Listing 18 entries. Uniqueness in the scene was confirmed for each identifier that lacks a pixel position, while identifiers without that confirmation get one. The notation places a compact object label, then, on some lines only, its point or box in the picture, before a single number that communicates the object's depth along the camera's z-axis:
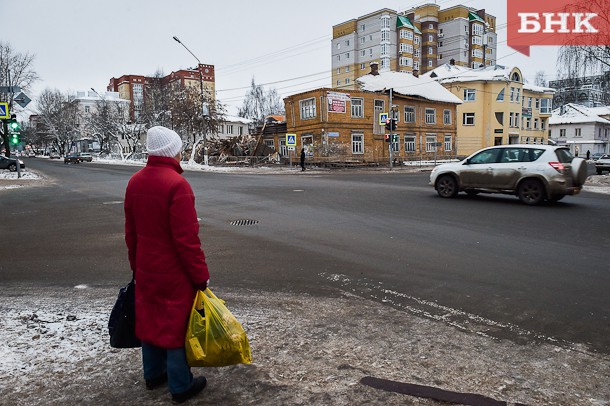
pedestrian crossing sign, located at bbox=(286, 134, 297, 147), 33.78
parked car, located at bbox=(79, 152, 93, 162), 62.98
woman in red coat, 2.56
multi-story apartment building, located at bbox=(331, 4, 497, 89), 86.44
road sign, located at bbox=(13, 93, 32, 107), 20.07
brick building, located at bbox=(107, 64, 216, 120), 108.56
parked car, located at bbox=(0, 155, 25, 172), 36.41
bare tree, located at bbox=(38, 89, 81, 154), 75.31
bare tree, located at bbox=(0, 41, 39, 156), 38.81
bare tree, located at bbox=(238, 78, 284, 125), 92.00
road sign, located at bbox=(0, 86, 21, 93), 19.14
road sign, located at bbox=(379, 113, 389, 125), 32.59
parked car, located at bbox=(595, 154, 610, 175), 28.98
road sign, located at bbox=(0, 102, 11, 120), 20.22
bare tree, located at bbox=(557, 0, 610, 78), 18.84
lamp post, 32.19
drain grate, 9.29
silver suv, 11.12
